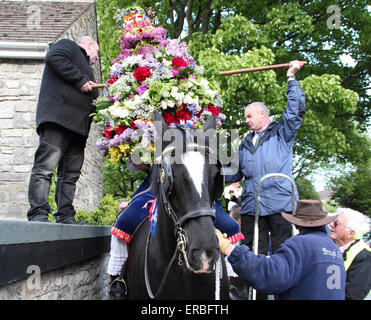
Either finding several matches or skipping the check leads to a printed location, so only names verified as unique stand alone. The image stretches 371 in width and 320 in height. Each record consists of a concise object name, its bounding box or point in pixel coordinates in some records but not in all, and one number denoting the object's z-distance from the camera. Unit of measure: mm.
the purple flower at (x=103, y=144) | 4152
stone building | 8453
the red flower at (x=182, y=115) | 3701
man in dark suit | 4215
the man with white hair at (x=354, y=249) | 3760
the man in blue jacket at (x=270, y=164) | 4320
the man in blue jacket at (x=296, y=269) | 2697
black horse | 2334
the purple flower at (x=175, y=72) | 3916
